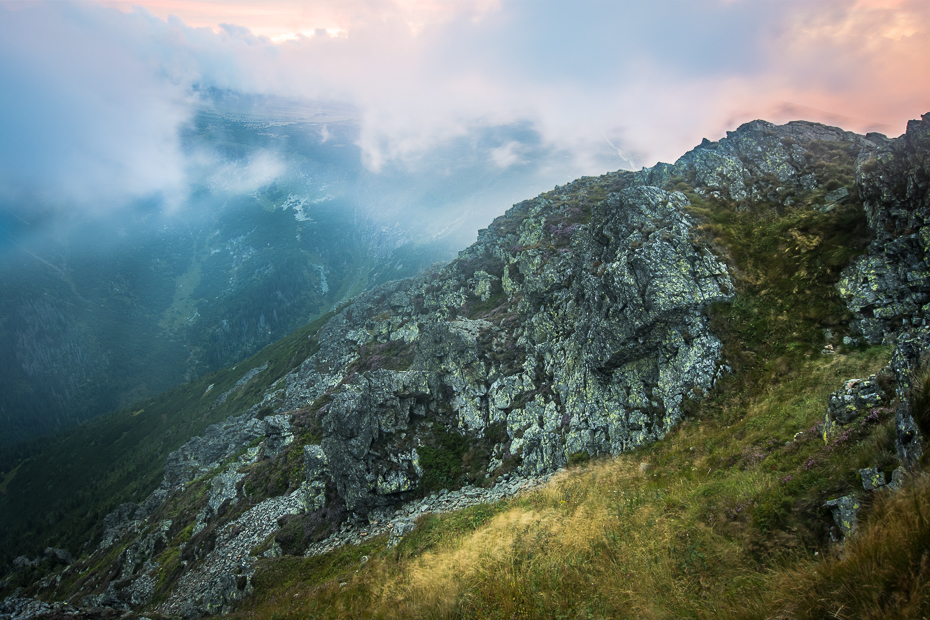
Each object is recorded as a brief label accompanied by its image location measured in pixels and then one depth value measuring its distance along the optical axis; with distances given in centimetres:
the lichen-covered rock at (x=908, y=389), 736
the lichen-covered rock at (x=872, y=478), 777
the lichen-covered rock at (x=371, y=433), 3369
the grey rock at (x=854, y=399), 1199
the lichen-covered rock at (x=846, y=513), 718
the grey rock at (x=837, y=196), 2775
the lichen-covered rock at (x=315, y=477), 3859
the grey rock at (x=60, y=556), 8794
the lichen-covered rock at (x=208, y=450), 8404
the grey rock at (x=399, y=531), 2238
